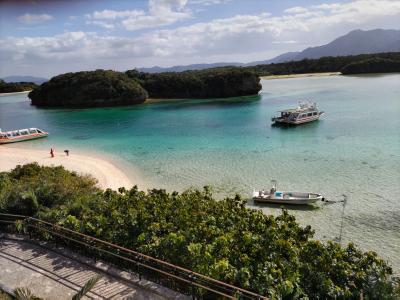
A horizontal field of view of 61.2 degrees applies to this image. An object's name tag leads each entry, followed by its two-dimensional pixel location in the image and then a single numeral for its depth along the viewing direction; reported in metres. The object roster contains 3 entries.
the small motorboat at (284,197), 23.62
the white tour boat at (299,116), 55.09
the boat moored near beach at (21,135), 51.38
